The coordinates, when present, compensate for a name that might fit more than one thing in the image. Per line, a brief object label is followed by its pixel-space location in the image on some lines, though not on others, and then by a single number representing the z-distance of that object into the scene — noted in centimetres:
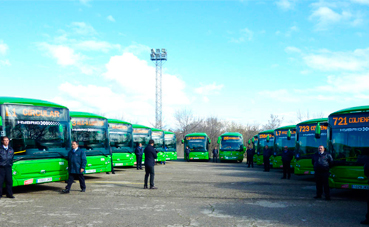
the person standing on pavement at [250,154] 2602
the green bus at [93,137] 1491
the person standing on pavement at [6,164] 982
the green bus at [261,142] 2790
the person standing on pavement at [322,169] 1027
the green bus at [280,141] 2052
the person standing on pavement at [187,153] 3525
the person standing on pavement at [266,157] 2073
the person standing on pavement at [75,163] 1120
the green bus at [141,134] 2531
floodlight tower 5418
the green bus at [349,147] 995
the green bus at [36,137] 1042
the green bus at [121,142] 1947
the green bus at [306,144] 1526
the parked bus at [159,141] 2821
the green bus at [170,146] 3237
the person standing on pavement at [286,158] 1659
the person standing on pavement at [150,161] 1233
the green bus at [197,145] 3516
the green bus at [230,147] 3375
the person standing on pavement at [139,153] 2074
